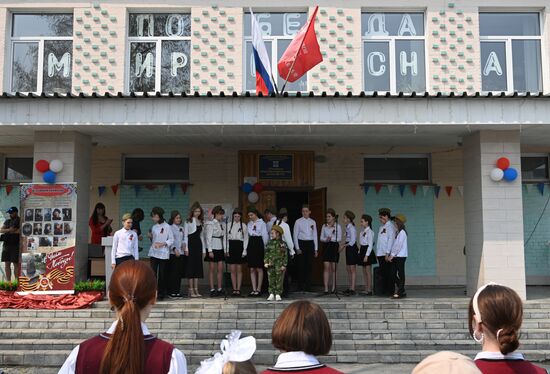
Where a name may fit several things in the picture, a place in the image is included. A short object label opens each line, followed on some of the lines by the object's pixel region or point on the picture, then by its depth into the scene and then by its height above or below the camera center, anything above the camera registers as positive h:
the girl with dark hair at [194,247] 10.25 -0.42
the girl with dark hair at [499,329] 2.39 -0.46
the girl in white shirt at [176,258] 10.06 -0.61
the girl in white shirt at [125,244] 9.21 -0.33
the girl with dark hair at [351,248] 10.70 -0.48
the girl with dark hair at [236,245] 10.44 -0.40
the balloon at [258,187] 12.50 +0.80
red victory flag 10.29 +3.08
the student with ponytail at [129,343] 2.27 -0.49
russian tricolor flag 10.83 +3.21
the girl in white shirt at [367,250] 10.68 -0.52
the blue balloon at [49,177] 9.83 +0.83
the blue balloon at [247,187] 12.48 +0.81
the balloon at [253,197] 12.48 +0.59
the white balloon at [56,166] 9.84 +1.02
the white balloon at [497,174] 9.89 +0.84
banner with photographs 9.58 -0.21
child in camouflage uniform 9.74 -0.74
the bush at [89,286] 9.64 -1.05
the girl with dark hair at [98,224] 10.93 +0.01
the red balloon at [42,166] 9.90 +1.03
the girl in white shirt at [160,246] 9.91 -0.39
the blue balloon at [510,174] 9.89 +0.84
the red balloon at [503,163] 9.94 +1.03
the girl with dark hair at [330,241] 10.74 -0.35
